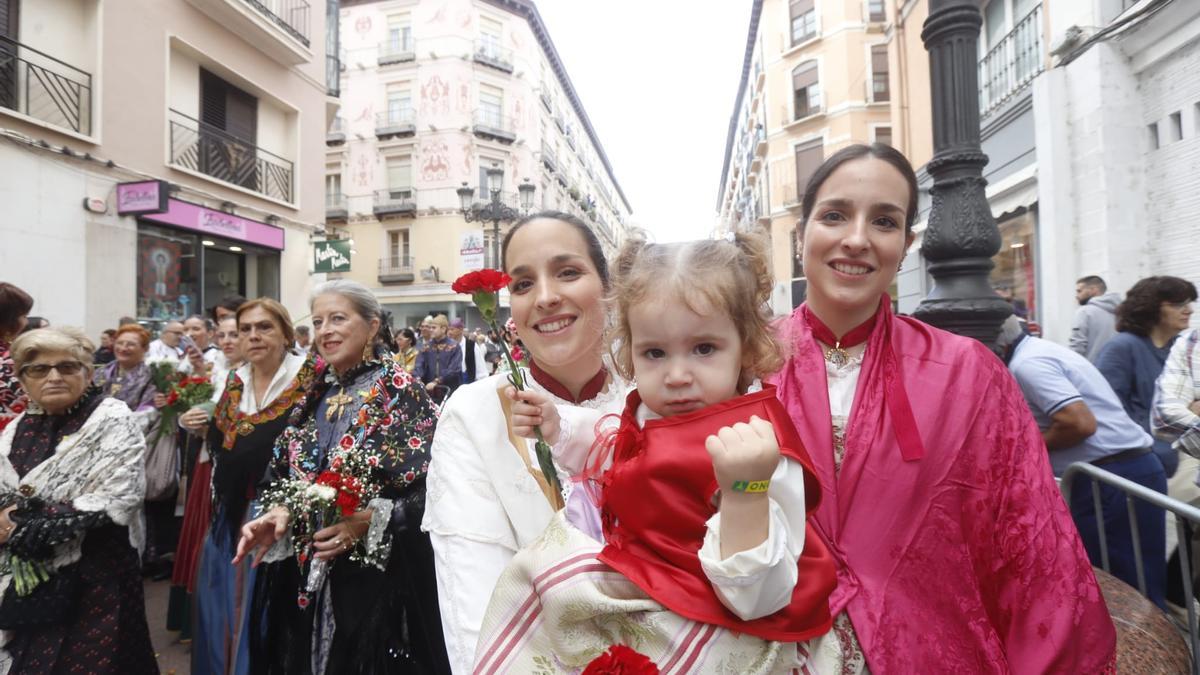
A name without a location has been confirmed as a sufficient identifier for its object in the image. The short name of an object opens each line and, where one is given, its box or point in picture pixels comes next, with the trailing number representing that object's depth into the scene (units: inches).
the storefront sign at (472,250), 272.7
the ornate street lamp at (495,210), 379.6
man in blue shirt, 114.0
